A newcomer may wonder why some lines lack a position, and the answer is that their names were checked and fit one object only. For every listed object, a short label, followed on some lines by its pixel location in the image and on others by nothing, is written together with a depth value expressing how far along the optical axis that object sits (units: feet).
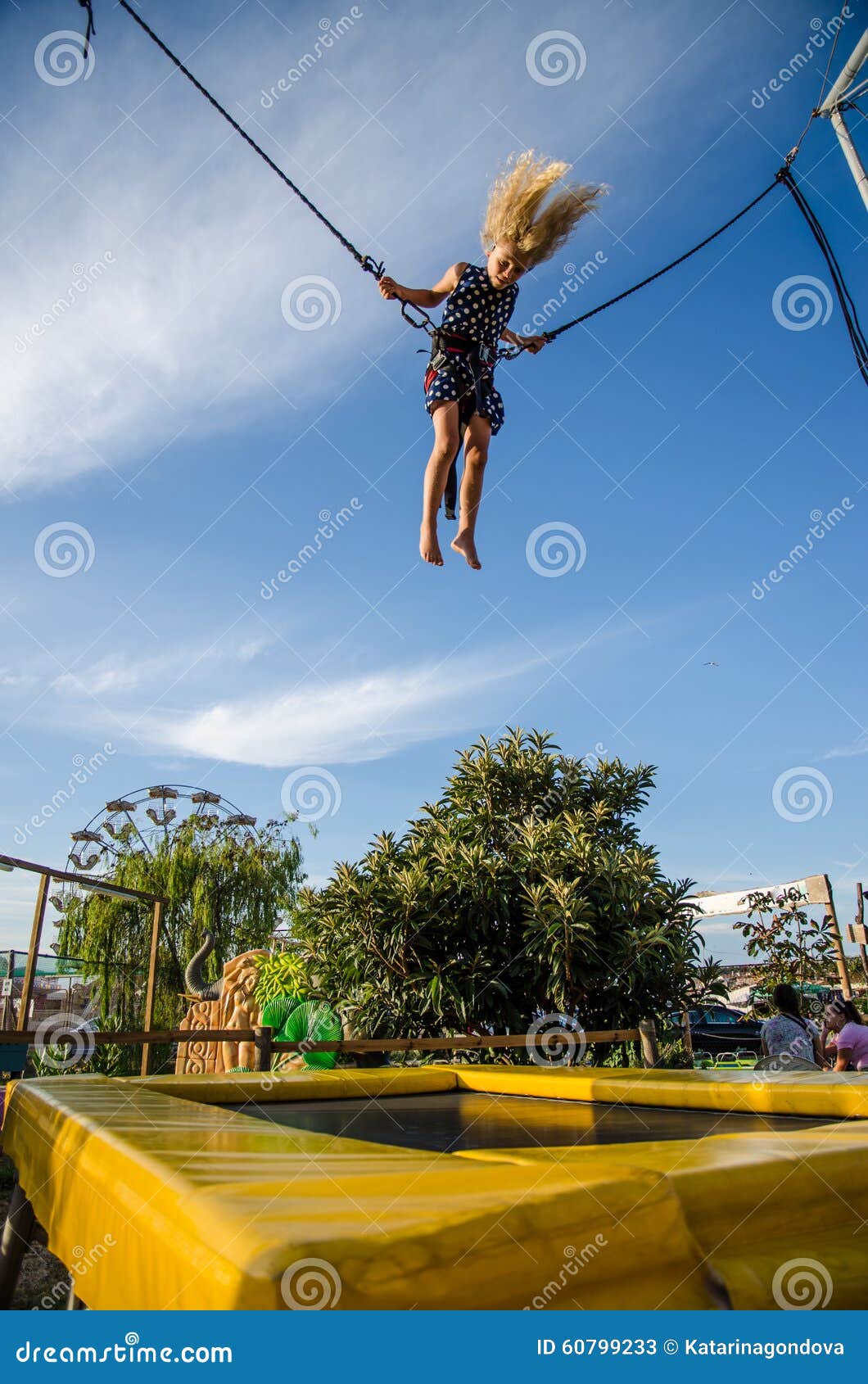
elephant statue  23.34
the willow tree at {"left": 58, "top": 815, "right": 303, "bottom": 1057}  35.96
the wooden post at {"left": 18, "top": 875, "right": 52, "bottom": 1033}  15.34
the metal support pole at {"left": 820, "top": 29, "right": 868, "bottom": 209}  12.76
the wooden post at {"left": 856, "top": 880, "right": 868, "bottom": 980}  19.58
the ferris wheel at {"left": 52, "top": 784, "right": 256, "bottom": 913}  39.60
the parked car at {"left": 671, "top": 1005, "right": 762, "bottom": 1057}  27.37
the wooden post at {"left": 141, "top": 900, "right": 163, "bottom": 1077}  19.13
